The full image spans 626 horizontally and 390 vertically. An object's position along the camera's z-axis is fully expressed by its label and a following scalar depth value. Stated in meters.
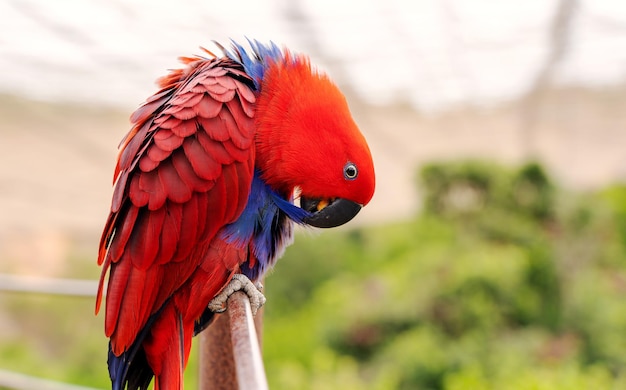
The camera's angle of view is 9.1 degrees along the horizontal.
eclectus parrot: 2.35
